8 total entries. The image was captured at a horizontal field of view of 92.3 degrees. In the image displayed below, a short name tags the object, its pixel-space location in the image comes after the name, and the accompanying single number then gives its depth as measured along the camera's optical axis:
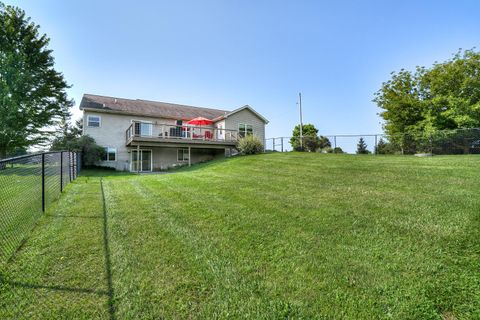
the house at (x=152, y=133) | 18.77
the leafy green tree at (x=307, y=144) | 20.38
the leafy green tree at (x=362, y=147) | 18.45
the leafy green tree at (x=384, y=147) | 16.62
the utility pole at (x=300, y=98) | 26.98
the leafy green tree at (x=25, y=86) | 17.03
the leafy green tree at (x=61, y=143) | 17.29
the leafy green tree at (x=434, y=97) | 19.75
